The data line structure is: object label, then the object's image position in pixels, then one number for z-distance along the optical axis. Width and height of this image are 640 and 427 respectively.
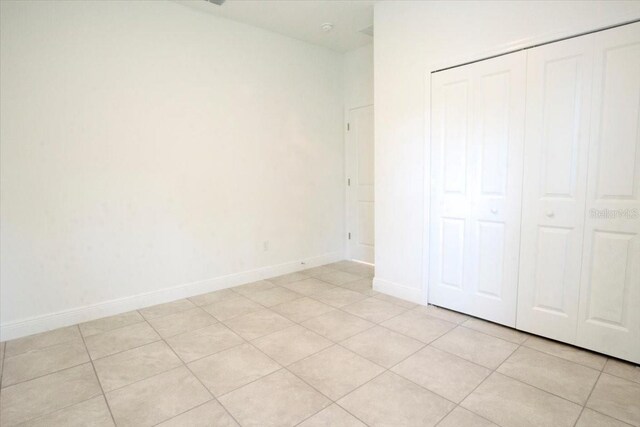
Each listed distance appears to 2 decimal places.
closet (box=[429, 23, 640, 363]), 2.18
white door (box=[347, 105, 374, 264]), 4.70
